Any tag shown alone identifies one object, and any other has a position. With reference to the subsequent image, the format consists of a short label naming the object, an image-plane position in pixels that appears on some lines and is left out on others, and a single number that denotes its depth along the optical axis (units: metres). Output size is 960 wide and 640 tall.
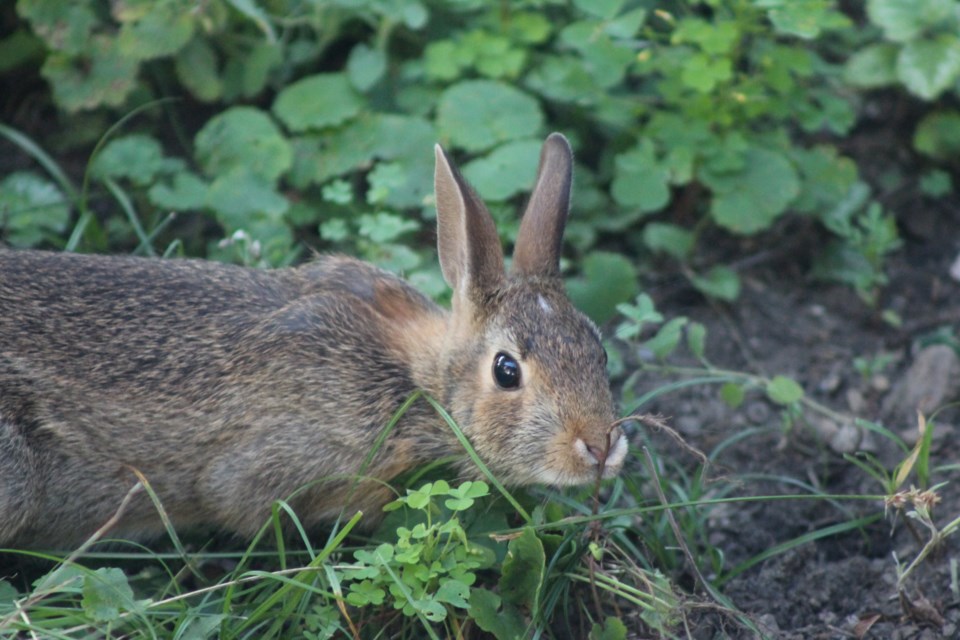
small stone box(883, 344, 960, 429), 11.23
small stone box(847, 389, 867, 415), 11.58
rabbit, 8.98
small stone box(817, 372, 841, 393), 11.88
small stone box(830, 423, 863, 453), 10.85
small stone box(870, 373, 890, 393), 11.77
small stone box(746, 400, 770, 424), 11.40
